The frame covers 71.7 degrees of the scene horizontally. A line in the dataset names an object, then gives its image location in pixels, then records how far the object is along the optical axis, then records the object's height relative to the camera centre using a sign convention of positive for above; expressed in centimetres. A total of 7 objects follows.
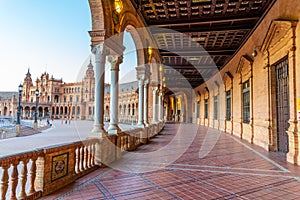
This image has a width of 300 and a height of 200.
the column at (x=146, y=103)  1014 +23
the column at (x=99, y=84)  523 +59
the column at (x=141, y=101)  968 +32
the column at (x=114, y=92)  624 +48
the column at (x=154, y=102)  1430 +37
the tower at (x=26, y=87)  8756 +868
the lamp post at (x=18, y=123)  1940 -157
